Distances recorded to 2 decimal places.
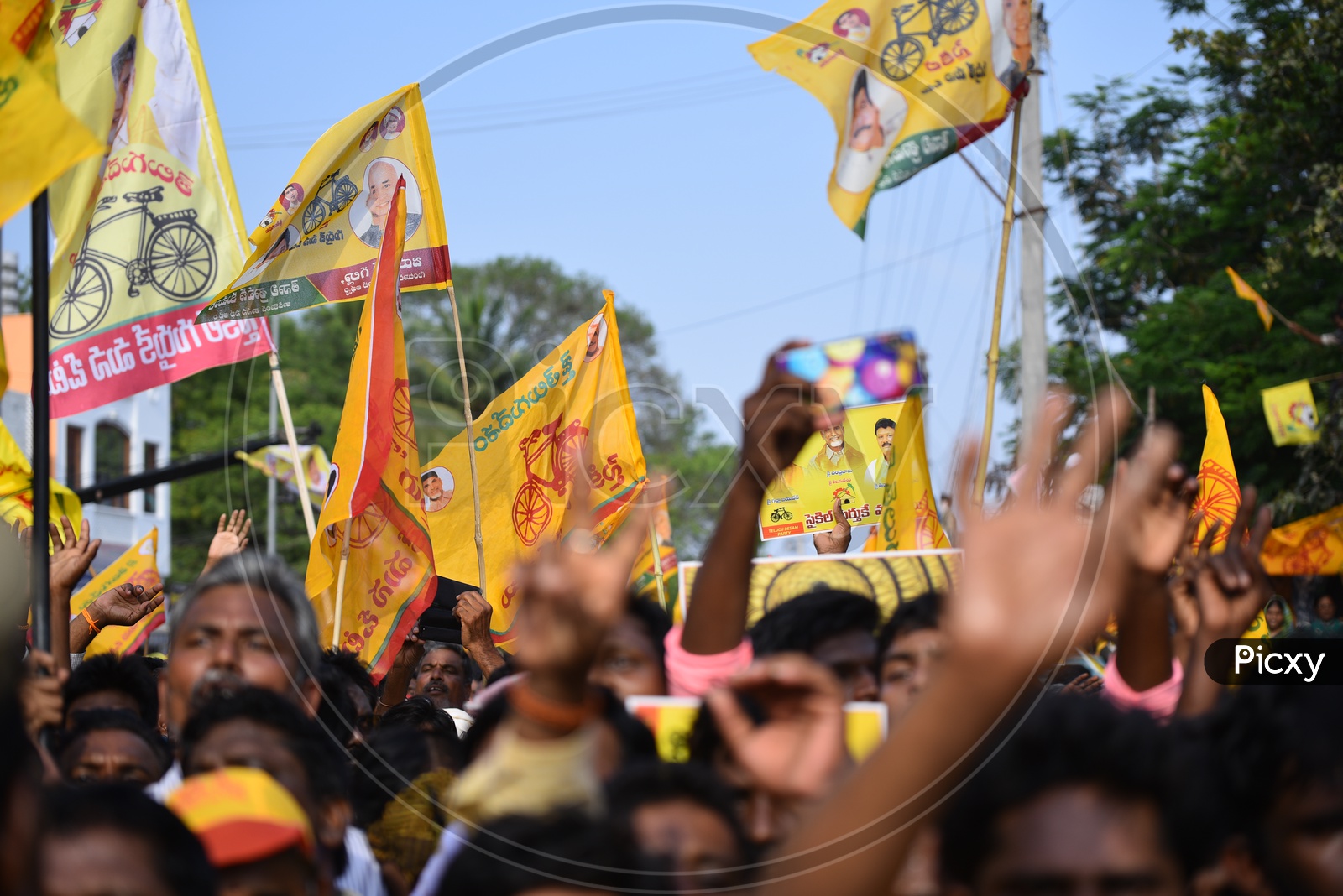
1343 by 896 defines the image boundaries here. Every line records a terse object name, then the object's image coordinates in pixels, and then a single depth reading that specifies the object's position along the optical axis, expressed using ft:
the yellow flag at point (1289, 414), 44.11
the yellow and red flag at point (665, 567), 14.62
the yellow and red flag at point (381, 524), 19.11
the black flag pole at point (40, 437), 10.77
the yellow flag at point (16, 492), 18.67
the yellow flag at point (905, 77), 15.70
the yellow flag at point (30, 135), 10.23
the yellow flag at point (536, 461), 19.72
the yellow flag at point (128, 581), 23.24
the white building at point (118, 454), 98.27
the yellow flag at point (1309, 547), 28.48
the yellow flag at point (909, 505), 13.55
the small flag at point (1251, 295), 46.47
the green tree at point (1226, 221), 49.39
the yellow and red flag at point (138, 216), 20.34
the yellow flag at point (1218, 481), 21.35
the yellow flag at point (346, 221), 20.54
